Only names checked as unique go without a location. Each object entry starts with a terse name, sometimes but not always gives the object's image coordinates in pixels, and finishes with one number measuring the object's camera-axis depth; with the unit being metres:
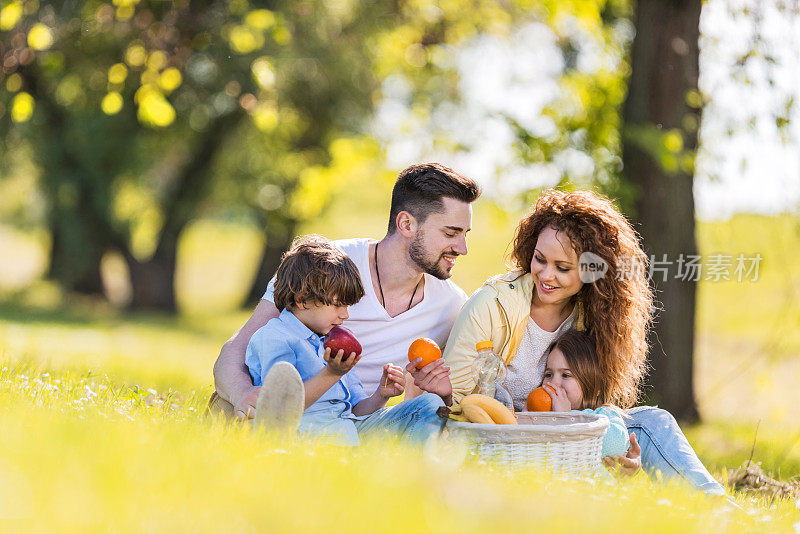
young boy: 7.31
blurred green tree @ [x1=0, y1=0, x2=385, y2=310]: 26.11
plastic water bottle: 8.54
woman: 8.79
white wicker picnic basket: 6.93
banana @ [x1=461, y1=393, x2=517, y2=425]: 7.32
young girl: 8.68
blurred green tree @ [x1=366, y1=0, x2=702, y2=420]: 14.82
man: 9.24
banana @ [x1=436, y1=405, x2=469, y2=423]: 7.23
